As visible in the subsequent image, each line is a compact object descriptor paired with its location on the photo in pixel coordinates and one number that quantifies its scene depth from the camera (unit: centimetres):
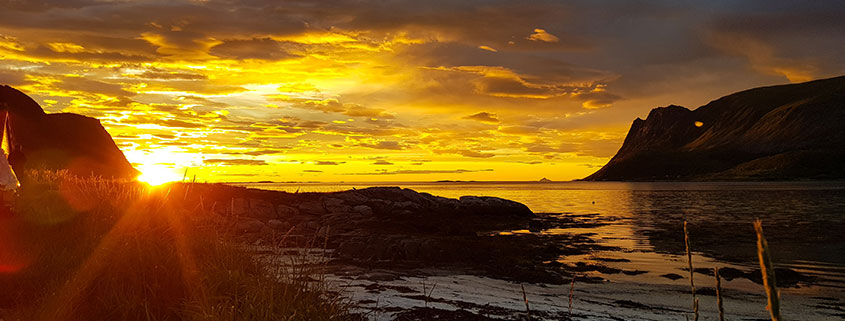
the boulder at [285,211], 2528
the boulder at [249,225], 1975
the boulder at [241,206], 2359
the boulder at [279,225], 2161
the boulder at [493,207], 3769
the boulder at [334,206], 2827
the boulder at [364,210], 2896
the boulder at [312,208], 2698
